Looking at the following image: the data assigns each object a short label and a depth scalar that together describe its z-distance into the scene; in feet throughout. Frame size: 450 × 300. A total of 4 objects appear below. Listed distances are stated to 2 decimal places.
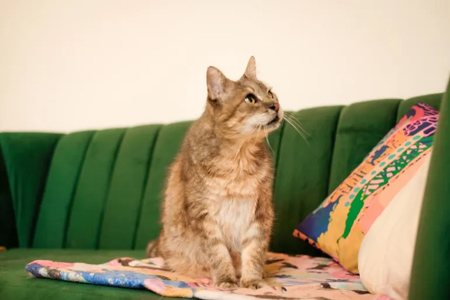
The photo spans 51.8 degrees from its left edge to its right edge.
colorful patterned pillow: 4.58
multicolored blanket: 3.75
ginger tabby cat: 4.76
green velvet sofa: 5.90
